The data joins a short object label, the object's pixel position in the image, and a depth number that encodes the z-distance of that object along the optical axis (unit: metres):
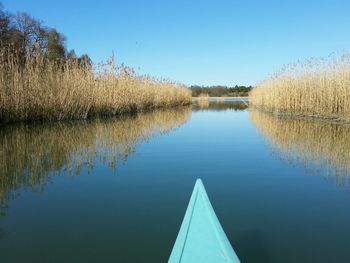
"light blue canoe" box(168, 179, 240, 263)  1.44
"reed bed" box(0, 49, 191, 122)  8.42
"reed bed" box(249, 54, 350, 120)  10.19
